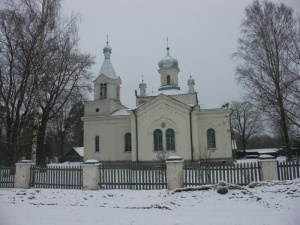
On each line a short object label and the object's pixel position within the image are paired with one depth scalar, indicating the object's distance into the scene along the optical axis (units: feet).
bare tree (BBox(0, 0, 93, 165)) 54.75
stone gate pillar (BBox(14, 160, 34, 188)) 43.34
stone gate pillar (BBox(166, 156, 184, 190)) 37.81
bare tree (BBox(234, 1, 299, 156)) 63.31
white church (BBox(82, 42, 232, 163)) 78.38
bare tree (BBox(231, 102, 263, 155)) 169.89
